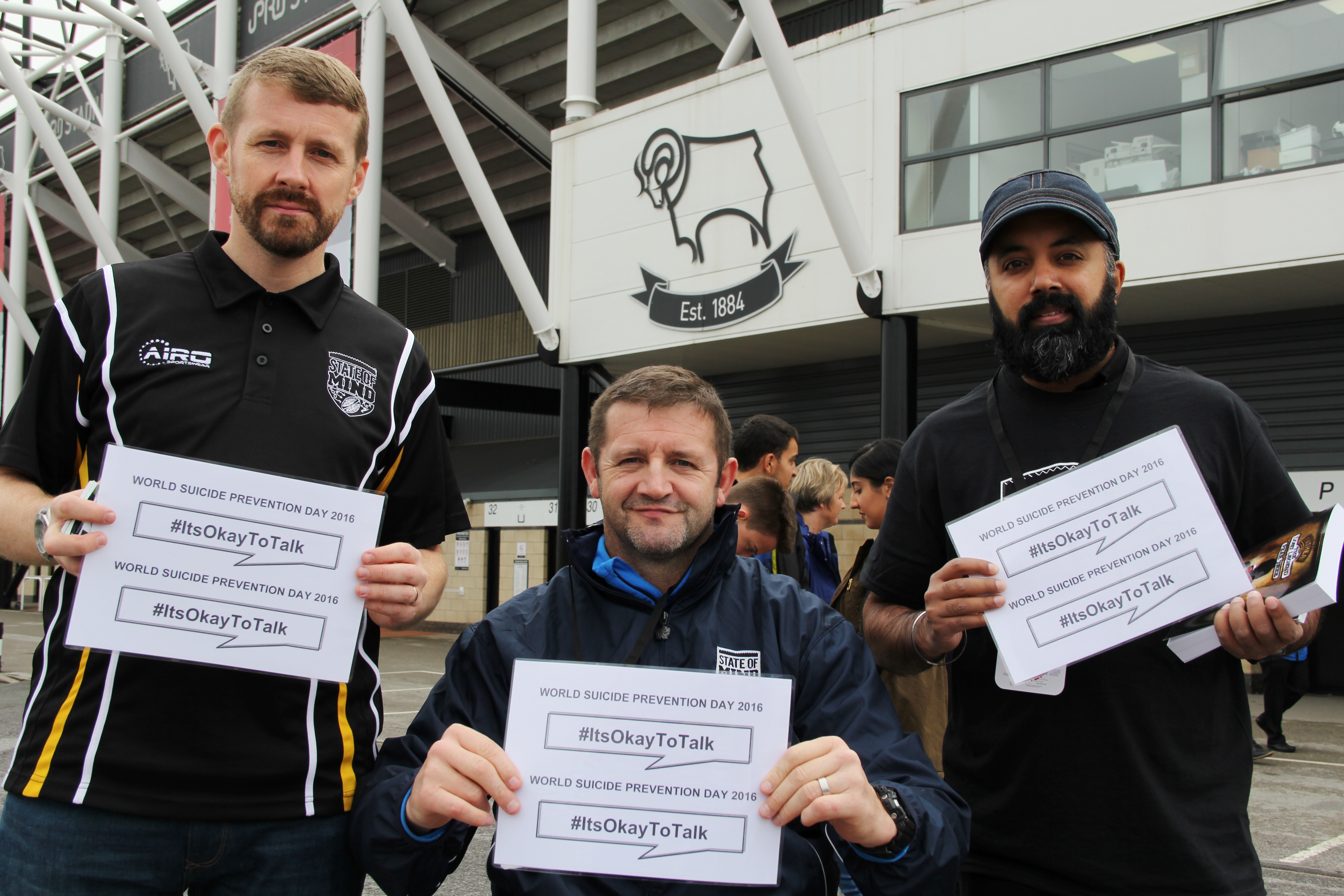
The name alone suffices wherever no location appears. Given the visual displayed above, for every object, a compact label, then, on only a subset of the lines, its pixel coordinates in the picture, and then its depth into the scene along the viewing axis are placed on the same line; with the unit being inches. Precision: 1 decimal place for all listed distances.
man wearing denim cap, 78.5
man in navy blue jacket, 72.4
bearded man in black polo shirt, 73.1
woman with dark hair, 147.8
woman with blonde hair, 206.7
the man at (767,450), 220.1
